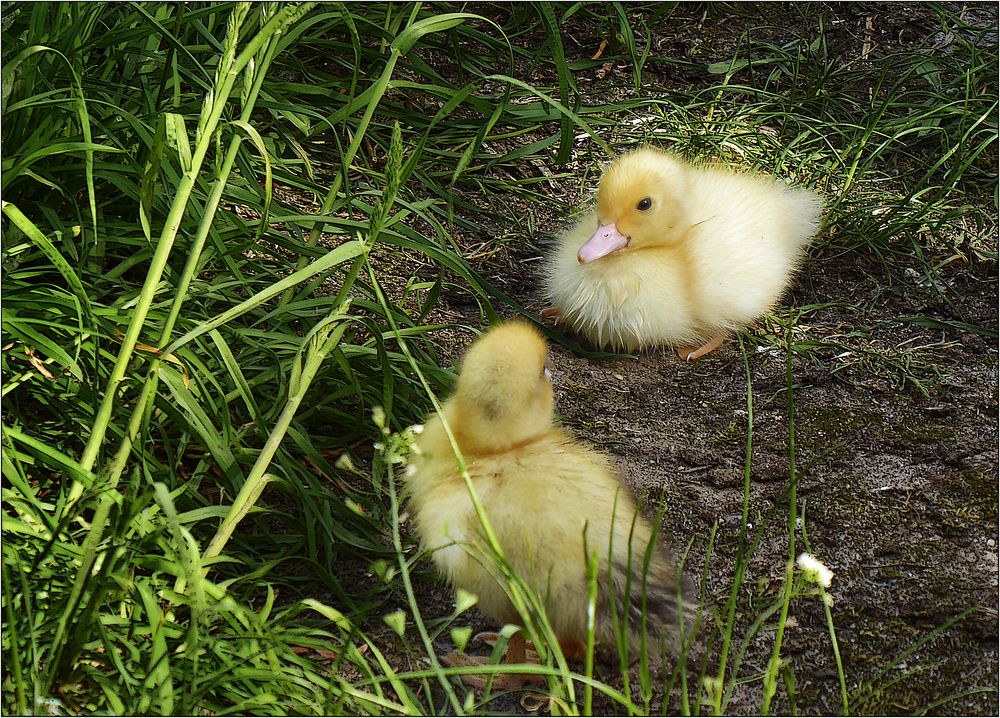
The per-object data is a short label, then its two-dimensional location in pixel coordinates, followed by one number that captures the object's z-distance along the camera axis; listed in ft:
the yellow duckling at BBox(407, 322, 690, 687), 5.35
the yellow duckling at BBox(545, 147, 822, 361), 5.91
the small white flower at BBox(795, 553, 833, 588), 5.21
